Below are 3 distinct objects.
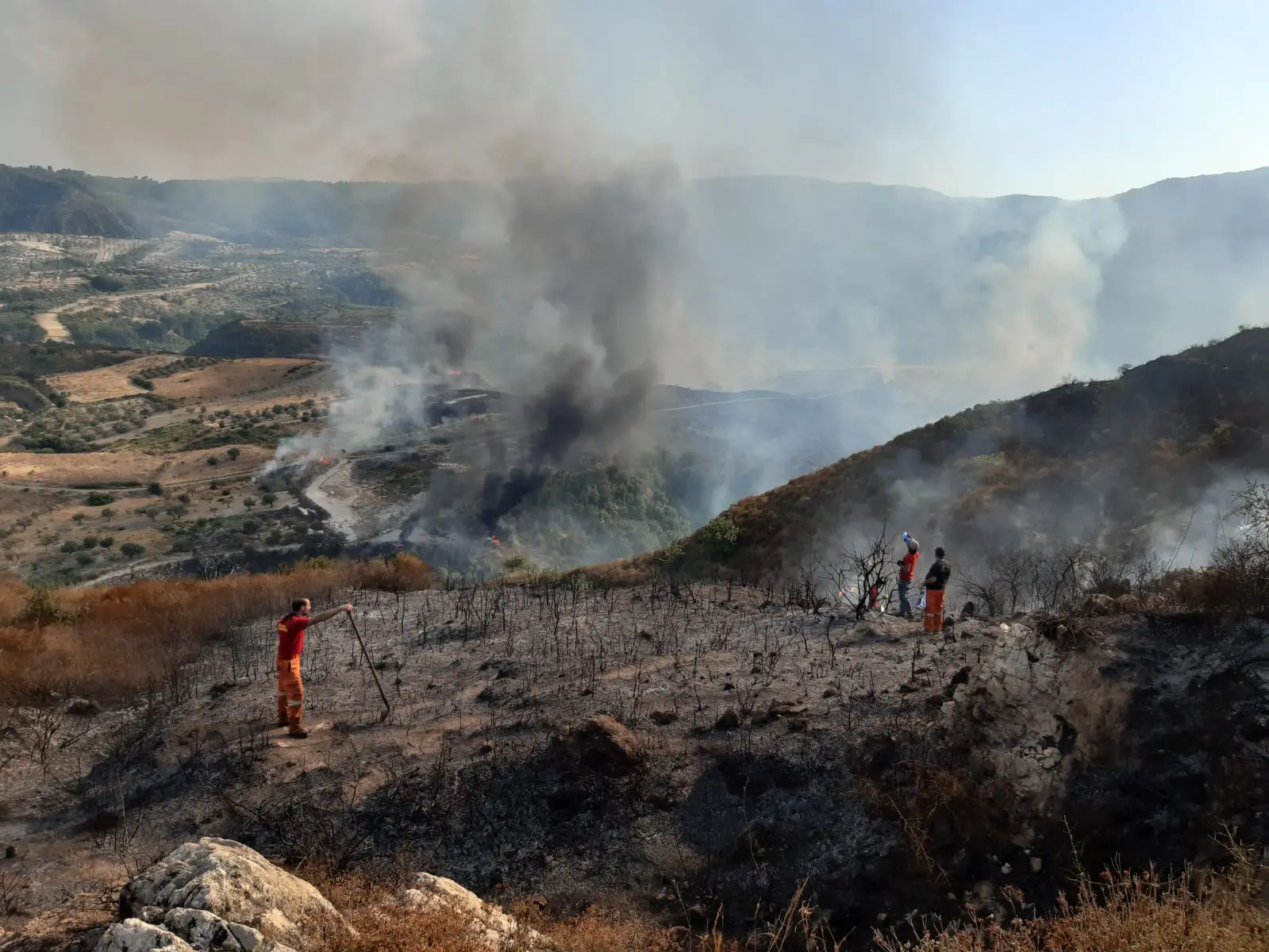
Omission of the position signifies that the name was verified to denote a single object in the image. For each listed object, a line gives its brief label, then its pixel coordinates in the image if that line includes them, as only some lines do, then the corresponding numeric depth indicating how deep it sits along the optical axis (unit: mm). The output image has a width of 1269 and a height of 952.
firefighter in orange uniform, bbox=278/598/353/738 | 8633
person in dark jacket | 10977
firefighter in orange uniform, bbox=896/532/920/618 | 12305
